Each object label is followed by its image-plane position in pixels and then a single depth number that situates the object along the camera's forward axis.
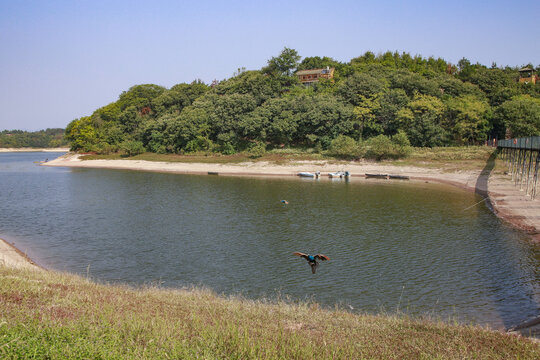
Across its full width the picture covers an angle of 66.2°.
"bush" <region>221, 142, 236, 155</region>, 85.94
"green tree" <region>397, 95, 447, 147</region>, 72.25
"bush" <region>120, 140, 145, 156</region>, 99.19
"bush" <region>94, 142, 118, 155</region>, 105.56
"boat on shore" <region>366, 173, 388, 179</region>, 64.06
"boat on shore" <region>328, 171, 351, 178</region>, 65.50
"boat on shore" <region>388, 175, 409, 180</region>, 62.36
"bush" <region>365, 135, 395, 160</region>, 69.44
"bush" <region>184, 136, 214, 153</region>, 90.00
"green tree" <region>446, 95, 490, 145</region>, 71.62
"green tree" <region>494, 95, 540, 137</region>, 66.94
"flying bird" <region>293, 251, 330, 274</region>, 15.42
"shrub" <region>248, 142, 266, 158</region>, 79.88
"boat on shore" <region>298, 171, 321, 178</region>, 66.50
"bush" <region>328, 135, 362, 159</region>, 72.69
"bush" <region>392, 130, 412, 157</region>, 69.06
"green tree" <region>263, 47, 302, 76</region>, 101.12
